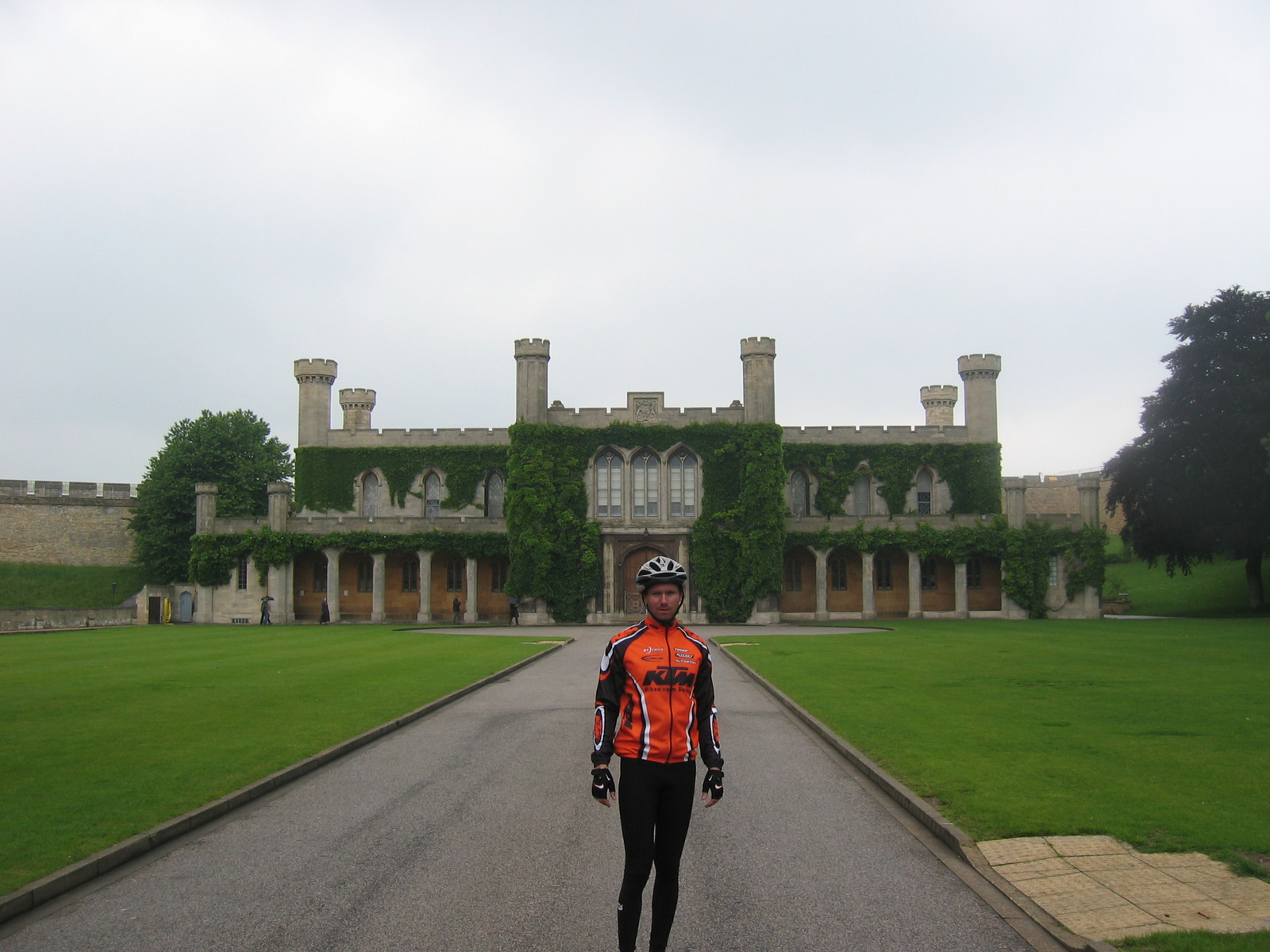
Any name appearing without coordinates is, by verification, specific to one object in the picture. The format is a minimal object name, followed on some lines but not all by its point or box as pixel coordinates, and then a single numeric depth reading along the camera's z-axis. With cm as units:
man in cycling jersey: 585
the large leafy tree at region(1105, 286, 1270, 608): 4709
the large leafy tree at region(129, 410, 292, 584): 6078
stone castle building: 5156
